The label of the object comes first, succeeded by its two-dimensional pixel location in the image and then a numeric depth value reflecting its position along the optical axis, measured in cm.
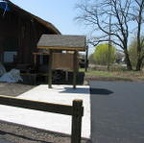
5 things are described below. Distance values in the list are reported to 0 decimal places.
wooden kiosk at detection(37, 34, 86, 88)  734
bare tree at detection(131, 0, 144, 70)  1865
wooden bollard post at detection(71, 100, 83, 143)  277
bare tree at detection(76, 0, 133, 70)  1940
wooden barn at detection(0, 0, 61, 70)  929
